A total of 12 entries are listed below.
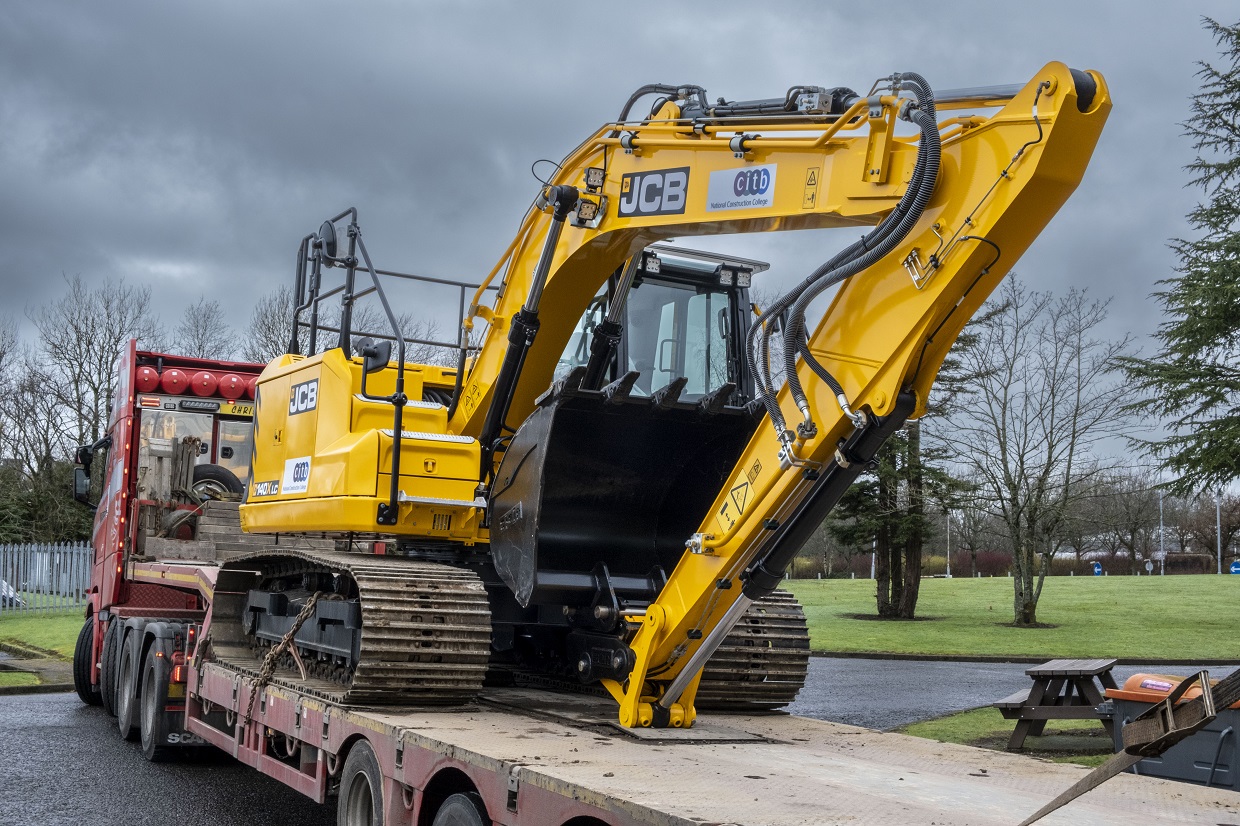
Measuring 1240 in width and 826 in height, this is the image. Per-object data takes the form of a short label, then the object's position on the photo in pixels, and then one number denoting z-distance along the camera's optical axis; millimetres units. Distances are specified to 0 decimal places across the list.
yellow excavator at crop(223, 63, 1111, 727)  5160
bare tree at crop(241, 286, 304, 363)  37125
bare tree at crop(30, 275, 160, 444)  38969
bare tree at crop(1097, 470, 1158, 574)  58600
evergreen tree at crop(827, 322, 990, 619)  30188
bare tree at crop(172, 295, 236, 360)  43312
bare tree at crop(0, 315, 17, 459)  41031
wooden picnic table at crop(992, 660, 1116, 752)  10469
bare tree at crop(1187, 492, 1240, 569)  72562
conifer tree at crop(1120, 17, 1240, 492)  24031
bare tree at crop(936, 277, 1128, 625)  27906
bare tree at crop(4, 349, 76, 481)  40312
